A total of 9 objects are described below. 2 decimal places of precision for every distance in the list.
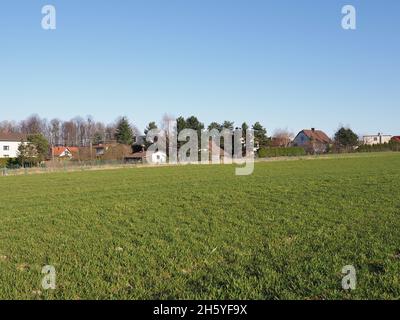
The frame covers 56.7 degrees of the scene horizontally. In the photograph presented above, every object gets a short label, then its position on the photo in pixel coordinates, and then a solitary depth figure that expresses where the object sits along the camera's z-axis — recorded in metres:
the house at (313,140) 111.81
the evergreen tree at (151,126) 97.38
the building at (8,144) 98.12
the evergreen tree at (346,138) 107.81
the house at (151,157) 87.50
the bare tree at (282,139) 123.92
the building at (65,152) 103.27
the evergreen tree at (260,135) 103.69
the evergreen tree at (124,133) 104.94
